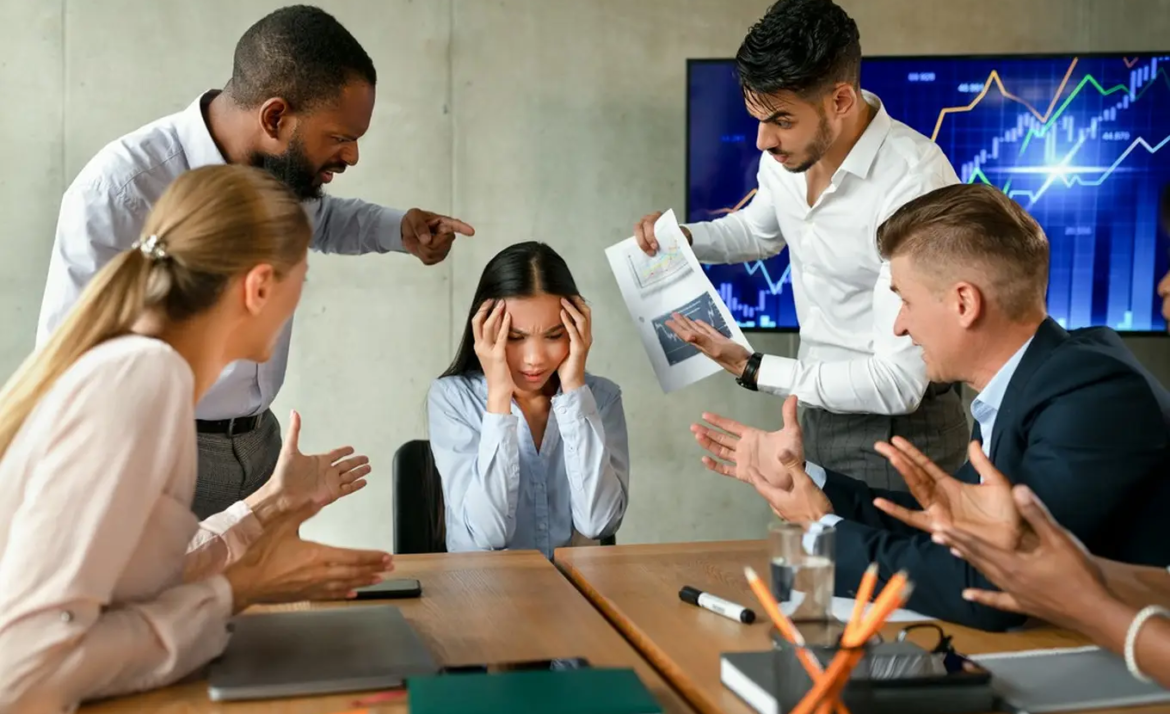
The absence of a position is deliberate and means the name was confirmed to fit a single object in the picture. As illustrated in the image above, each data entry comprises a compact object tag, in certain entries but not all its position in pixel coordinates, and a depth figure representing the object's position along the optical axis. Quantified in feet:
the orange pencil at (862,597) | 3.85
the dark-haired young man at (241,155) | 7.57
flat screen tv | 12.23
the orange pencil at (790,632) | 4.04
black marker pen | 5.52
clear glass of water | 4.60
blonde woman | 4.09
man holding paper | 8.71
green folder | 4.12
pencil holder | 4.13
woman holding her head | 8.45
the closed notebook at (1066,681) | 4.43
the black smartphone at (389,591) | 6.09
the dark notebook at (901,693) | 4.24
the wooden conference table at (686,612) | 4.84
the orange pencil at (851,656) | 3.77
